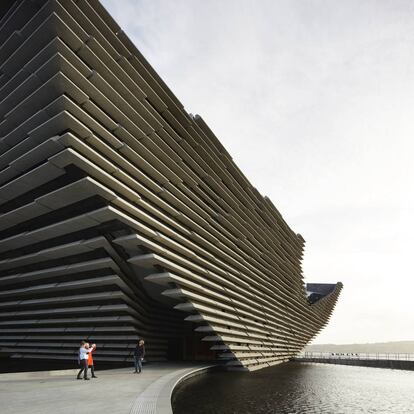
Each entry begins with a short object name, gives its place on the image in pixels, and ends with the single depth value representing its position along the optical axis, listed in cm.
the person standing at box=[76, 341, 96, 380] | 1231
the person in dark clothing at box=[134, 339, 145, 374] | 1513
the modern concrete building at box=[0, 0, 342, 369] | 1299
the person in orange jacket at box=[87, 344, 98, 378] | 1284
